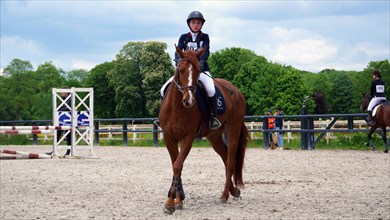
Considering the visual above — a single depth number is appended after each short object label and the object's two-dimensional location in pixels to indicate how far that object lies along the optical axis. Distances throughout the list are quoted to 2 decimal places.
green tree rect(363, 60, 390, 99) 82.78
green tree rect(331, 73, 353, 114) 93.44
